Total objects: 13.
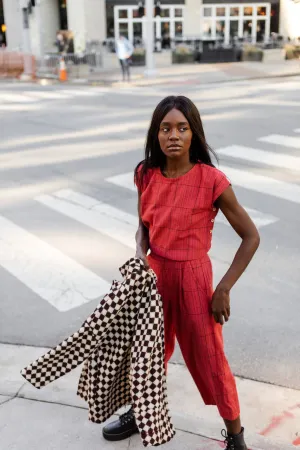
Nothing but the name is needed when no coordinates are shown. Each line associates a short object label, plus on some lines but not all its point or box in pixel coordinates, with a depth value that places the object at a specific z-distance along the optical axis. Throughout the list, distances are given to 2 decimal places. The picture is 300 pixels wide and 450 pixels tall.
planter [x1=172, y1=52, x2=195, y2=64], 34.33
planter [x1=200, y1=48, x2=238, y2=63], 34.03
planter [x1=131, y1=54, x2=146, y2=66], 32.41
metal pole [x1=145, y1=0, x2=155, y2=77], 26.17
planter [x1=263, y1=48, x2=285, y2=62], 33.69
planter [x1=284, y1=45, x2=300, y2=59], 34.81
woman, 2.62
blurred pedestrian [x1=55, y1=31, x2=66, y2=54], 32.81
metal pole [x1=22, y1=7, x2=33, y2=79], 28.62
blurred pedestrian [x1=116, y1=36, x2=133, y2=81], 24.69
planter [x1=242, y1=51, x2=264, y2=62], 33.56
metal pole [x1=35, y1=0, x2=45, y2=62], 32.72
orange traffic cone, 26.28
